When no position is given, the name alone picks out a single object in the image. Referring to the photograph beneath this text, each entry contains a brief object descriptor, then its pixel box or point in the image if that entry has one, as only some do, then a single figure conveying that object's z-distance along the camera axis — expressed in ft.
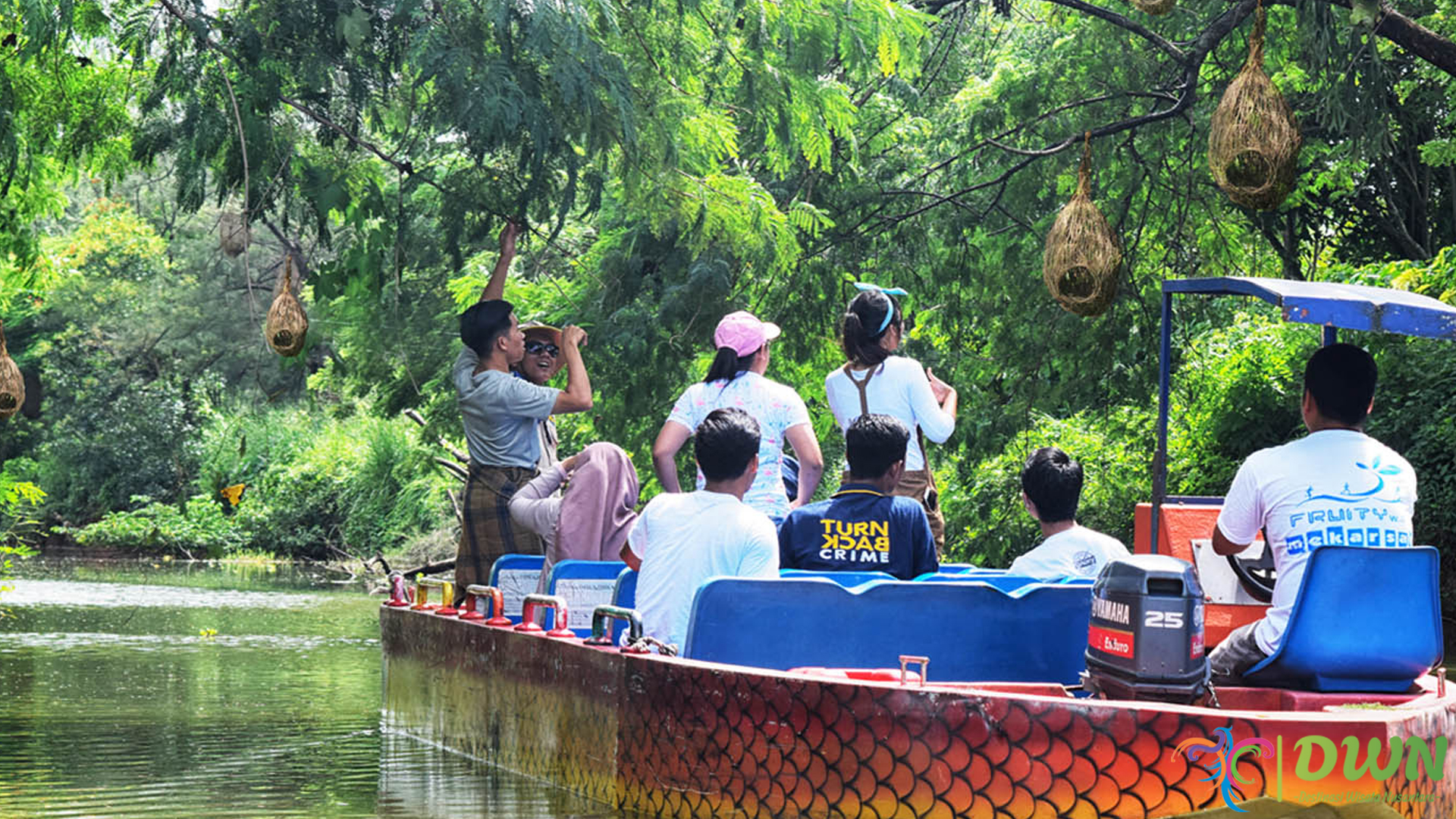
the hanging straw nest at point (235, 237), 60.31
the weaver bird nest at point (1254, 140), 57.72
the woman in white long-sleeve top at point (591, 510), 58.54
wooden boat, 37.47
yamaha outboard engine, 38.11
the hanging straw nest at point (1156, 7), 59.56
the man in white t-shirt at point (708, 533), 46.70
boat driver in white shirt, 40.75
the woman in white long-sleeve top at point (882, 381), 60.13
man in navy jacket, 48.29
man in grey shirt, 63.67
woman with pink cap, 58.03
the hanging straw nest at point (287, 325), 59.88
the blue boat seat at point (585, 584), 57.52
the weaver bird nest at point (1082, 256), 62.90
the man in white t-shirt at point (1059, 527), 49.06
